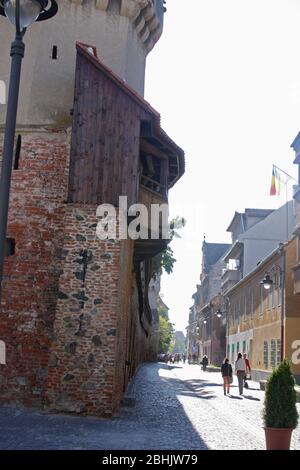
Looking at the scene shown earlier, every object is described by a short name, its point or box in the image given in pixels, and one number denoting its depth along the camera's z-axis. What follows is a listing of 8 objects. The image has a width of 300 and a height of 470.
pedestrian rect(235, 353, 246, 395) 23.70
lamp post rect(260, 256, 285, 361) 29.13
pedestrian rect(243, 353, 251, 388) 29.05
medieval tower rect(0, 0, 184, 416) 13.29
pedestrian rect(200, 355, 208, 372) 45.15
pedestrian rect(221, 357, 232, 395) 23.05
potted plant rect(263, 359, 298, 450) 9.46
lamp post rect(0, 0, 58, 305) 6.75
